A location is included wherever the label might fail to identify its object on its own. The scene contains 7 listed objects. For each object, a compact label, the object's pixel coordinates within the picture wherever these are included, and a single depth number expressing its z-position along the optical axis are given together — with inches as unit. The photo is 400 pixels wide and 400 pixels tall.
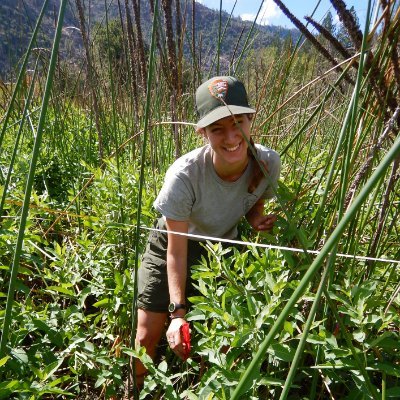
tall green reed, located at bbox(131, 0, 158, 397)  27.1
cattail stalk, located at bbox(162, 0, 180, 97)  43.3
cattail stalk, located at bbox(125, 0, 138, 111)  61.7
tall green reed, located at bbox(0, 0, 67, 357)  19.5
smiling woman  53.3
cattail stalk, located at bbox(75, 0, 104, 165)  63.2
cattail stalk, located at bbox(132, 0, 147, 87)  53.9
